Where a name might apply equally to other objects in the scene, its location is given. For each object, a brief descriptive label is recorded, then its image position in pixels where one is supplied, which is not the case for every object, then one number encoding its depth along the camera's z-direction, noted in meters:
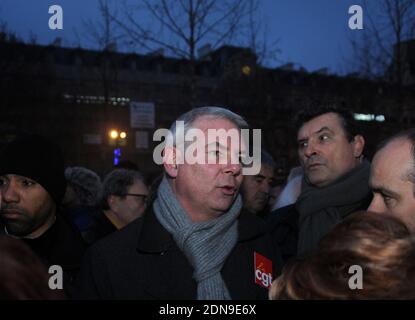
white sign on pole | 9.15
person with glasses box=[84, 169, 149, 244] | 3.87
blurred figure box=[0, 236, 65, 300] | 1.05
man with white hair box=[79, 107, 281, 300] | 2.07
